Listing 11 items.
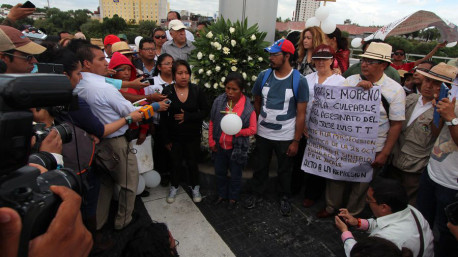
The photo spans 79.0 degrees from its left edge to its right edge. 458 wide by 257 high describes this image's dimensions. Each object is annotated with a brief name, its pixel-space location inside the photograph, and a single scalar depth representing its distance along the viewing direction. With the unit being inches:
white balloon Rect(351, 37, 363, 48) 241.1
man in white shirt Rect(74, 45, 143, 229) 102.7
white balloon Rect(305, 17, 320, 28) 174.1
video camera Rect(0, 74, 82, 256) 36.8
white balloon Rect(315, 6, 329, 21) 168.2
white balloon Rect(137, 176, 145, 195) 139.9
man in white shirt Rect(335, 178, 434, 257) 78.8
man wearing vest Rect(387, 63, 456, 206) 106.8
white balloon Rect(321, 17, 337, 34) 160.4
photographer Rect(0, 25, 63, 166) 94.7
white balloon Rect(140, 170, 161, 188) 147.7
